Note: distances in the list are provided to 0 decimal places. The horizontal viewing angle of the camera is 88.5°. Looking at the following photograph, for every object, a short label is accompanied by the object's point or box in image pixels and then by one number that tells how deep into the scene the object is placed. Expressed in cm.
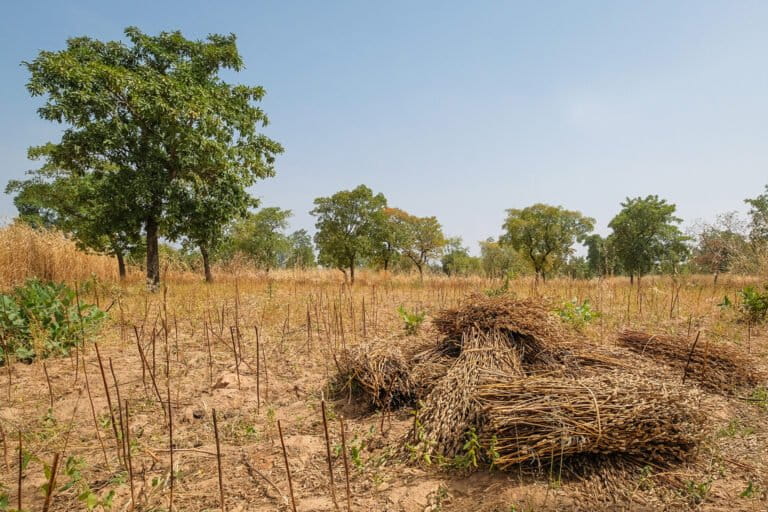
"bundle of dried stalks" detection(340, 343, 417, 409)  368
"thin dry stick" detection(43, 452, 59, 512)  141
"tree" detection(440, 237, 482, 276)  6141
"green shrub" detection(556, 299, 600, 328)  606
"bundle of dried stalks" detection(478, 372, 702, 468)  245
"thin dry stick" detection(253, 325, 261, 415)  360
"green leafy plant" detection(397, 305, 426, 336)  568
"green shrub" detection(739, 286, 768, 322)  645
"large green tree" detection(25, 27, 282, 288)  959
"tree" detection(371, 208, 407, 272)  2542
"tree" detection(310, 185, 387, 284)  2441
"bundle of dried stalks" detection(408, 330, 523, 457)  278
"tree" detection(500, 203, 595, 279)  3769
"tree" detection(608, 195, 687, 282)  3328
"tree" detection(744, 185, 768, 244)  2609
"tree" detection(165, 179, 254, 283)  1091
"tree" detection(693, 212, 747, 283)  1754
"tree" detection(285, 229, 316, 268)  2304
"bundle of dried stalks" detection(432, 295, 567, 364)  388
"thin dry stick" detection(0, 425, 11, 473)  267
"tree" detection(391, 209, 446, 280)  3691
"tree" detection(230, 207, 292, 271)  4125
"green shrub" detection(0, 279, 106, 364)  461
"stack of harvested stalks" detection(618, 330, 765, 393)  396
